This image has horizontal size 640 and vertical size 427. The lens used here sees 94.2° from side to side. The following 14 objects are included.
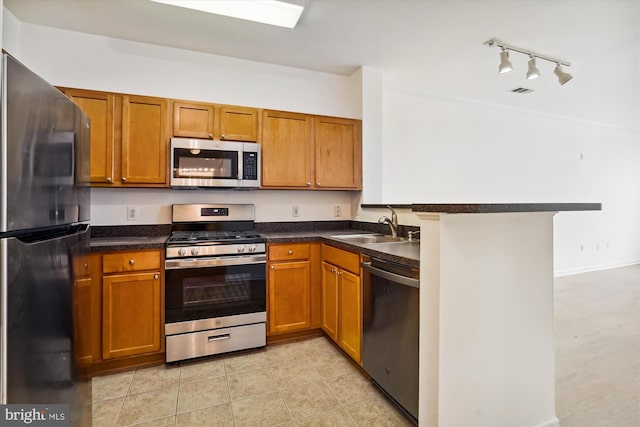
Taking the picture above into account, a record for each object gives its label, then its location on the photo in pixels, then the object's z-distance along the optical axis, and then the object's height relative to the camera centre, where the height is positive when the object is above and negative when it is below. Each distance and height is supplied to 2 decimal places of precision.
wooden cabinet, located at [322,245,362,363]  2.08 -0.65
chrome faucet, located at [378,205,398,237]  2.51 -0.06
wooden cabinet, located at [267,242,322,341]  2.53 -0.66
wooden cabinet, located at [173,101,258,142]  2.54 +0.82
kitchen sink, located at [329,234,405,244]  2.56 -0.21
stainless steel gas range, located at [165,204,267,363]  2.22 -0.63
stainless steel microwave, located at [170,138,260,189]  2.49 +0.44
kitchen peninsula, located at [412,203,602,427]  1.30 -0.47
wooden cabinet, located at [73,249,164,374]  2.08 -0.68
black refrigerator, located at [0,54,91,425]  0.82 -0.08
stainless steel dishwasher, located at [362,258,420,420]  1.51 -0.65
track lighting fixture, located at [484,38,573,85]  2.59 +1.40
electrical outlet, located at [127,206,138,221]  2.64 +0.01
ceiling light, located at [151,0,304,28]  2.04 +1.46
